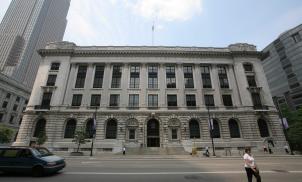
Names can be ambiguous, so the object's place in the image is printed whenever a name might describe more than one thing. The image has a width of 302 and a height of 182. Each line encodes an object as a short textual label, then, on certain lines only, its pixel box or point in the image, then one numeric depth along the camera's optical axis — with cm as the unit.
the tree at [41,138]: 3046
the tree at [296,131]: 3422
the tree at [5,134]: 4559
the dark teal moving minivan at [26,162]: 946
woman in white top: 705
